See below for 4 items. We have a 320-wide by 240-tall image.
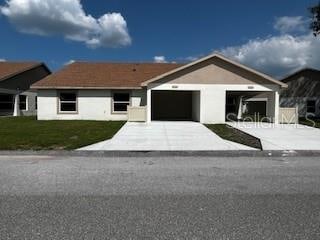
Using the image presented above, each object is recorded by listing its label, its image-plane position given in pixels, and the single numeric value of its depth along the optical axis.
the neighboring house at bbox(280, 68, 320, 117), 23.15
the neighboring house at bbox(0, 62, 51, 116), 19.94
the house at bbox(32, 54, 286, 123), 14.49
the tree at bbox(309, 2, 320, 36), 16.92
